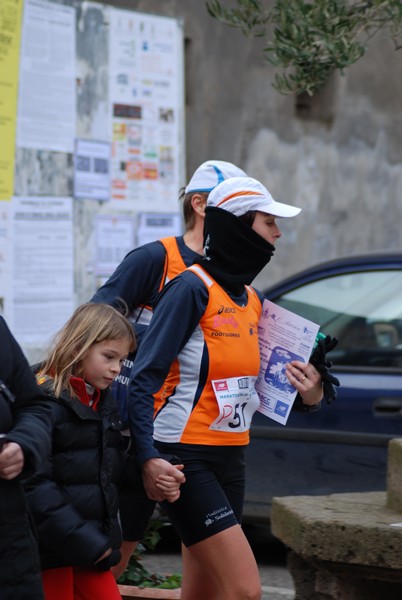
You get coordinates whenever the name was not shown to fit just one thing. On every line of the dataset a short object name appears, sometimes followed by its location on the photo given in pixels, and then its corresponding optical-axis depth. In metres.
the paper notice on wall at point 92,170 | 15.00
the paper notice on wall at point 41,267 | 14.35
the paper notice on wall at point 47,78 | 14.28
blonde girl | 6.64
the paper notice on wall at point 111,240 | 15.25
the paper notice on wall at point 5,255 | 14.19
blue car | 11.70
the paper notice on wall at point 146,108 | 15.42
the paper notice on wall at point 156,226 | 15.68
